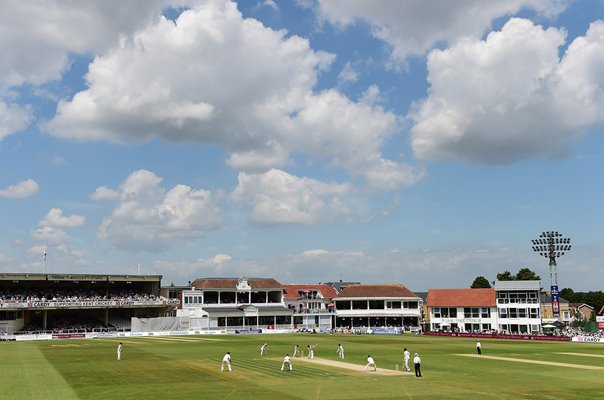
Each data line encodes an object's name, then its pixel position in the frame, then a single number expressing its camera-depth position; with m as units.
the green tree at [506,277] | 134.50
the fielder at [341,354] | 47.66
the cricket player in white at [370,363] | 37.75
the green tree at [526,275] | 131.50
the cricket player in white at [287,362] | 38.20
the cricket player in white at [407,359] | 38.19
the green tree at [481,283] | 141.25
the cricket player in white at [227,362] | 37.88
